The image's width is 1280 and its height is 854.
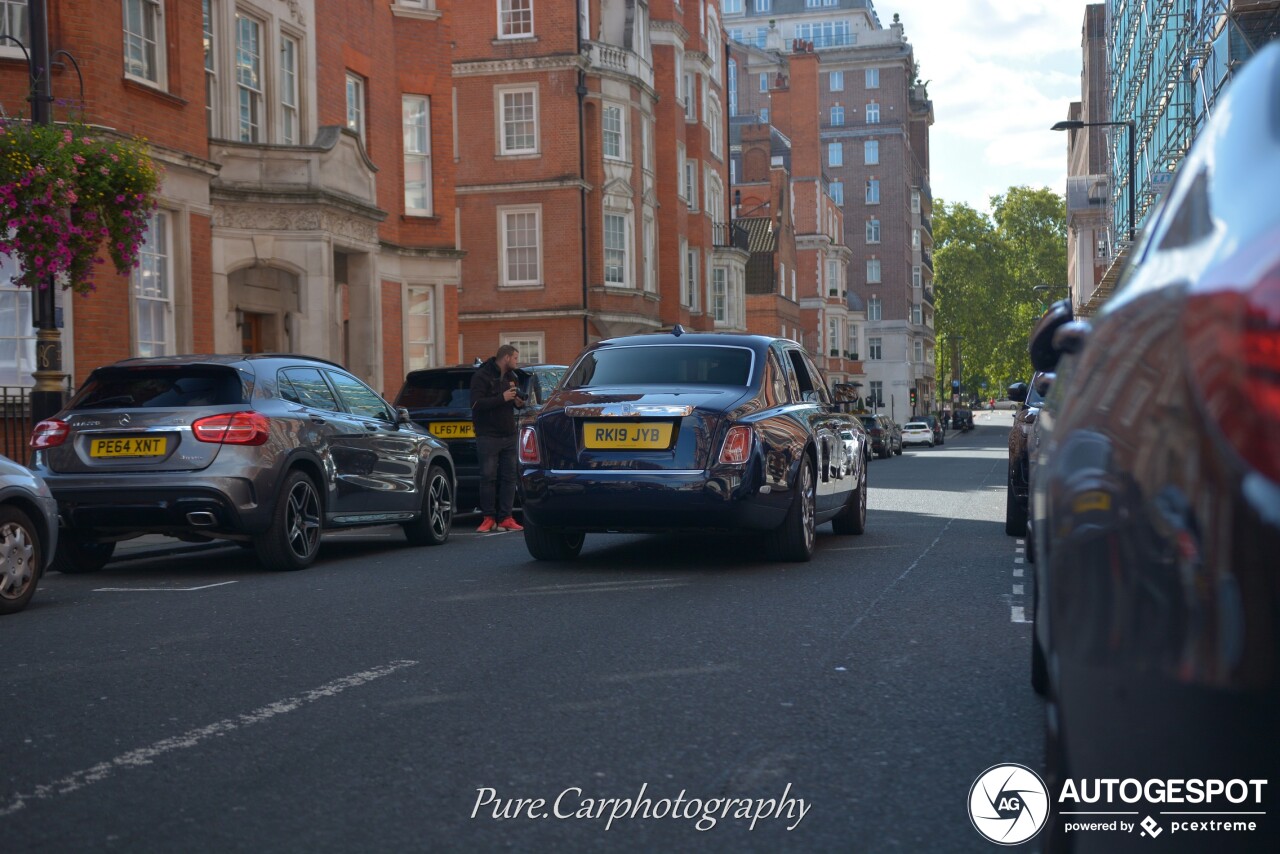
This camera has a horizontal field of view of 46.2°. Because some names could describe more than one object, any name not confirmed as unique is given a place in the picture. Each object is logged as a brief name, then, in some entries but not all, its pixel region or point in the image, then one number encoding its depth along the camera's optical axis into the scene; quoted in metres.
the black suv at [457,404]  16.11
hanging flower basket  12.54
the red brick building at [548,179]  40.69
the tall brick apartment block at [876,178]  108.06
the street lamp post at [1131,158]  31.81
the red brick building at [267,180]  18.39
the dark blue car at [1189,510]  1.97
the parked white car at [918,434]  64.88
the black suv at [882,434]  45.12
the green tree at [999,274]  120.62
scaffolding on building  28.12
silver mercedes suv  10.30
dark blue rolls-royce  9.72
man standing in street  14.58
